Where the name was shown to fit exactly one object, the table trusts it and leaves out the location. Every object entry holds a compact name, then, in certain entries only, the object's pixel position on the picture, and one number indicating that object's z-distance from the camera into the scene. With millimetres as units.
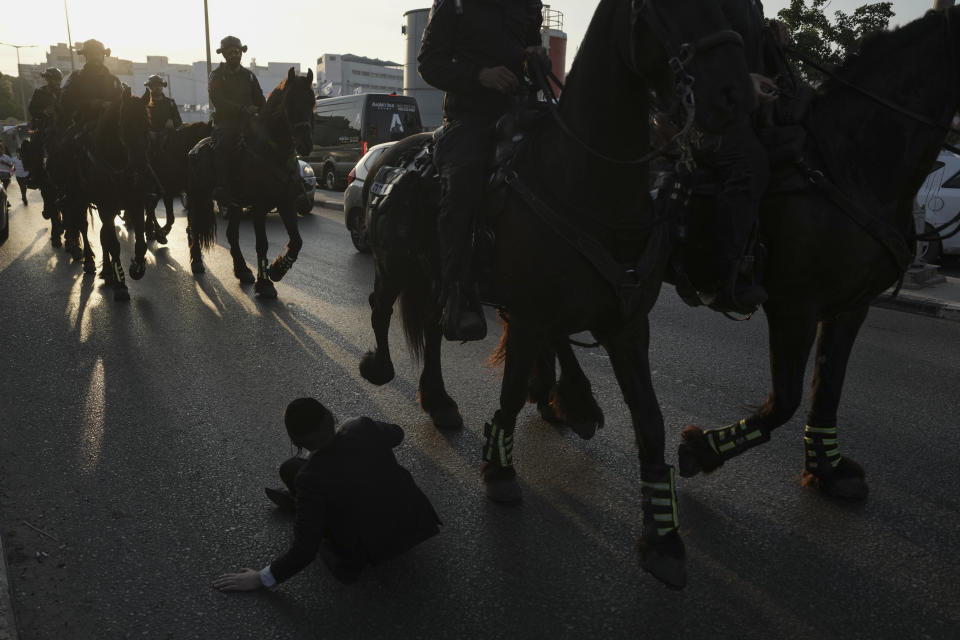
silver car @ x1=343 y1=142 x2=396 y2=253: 12188
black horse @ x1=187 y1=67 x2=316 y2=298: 8938
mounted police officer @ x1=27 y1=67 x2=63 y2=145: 12359
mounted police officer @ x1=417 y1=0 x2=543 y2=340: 3783
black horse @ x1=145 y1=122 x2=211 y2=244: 12461
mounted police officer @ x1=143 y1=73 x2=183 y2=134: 10883
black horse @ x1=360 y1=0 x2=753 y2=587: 3070
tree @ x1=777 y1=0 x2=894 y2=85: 17922
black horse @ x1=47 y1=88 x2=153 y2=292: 8852
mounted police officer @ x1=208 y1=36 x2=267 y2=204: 9375
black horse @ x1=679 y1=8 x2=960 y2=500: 3686
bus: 22688
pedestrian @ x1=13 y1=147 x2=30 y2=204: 19766
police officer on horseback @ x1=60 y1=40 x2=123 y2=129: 9273
